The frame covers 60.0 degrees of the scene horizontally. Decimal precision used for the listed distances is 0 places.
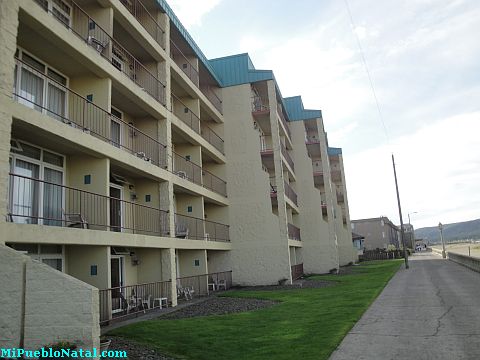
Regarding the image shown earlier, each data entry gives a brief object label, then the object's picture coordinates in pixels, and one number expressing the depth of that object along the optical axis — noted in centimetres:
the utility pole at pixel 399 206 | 3856
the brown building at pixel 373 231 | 9456
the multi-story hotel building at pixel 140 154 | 1181
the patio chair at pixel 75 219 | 1324
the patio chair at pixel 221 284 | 2477
